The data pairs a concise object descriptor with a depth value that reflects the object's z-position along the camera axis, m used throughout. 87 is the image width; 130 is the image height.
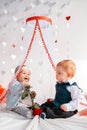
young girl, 2.20
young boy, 2.01
